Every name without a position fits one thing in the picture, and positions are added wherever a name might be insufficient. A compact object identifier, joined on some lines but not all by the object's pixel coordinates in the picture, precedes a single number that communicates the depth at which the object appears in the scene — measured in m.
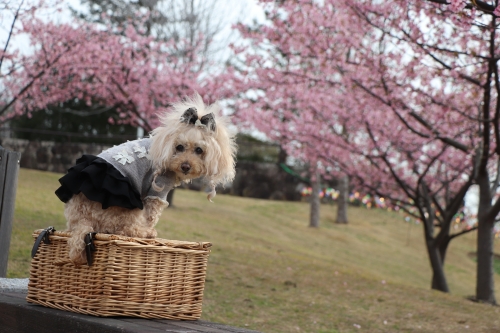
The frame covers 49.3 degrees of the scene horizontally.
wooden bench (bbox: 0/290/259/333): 2.51
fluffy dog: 2.78
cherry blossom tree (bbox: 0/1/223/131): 11.52
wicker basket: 2.73
